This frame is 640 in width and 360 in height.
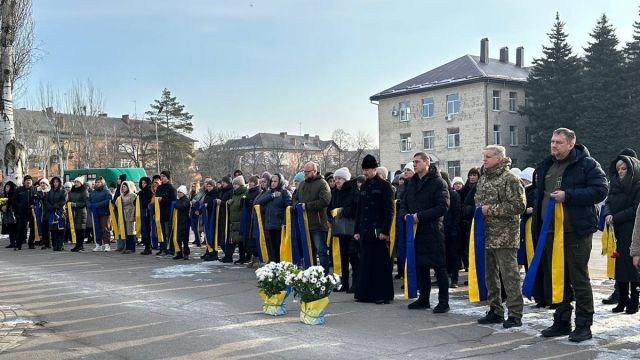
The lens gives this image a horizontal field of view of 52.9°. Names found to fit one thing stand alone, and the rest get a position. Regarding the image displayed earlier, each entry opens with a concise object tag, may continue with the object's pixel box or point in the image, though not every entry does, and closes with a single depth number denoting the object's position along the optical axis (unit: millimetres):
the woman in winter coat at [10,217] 19156
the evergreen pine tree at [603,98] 48969
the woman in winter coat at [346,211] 10414
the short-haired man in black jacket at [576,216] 6812
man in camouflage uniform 7605
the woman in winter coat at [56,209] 17875
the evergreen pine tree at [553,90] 52531
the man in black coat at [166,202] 16234
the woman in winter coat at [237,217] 14164
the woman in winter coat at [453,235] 10898
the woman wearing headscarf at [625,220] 8117
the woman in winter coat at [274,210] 12688
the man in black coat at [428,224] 8609
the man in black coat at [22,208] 18797
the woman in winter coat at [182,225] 15523
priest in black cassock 9383
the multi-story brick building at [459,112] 57938
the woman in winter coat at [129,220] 17219
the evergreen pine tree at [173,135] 75750
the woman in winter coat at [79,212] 17922
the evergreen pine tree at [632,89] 48375
